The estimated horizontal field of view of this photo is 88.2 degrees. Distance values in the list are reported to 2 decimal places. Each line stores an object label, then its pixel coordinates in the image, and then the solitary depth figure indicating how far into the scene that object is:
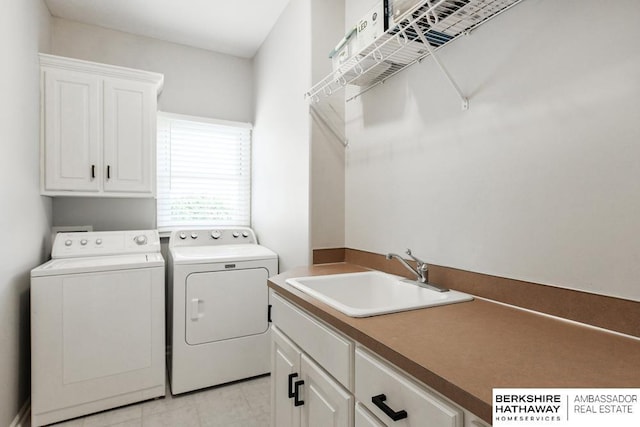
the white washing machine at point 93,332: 1.92
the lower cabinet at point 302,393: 1.05
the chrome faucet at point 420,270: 1.43
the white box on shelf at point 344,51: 1.56
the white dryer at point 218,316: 2.23
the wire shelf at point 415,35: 1.15
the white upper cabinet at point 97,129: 2.24
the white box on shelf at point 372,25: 1.33
